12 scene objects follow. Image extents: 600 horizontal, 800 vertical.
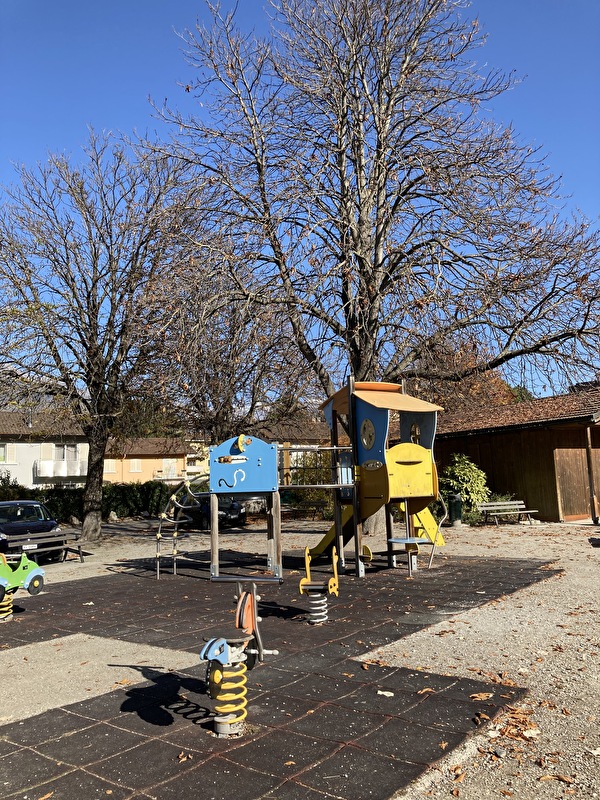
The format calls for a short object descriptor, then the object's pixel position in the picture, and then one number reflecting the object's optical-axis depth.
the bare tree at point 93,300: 19.98
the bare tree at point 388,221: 14.95
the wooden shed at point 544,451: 22.08
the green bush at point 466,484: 22.59
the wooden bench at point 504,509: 21.66
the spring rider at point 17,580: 9.88
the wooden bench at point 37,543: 15.32
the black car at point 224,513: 26.73
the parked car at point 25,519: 17.16
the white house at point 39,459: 44.16
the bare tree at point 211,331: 15.04
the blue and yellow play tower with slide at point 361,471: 11.25
